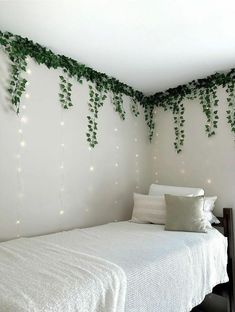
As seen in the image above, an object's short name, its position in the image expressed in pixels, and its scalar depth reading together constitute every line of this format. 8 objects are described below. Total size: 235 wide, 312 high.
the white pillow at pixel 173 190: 2.83
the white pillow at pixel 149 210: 2.71
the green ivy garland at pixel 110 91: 2.25
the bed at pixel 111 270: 1.21
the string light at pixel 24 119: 2.29
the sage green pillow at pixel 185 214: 2.39
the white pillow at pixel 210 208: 2.69
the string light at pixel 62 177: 2.54
